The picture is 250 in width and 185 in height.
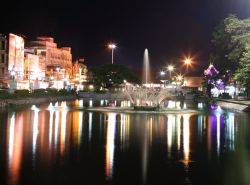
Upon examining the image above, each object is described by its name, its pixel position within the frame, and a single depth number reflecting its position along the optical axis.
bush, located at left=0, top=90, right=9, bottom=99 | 51.22
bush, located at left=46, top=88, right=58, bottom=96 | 79.40
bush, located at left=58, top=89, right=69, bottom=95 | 89.66
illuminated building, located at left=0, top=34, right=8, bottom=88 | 92.00
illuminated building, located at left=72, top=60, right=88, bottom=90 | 166.02
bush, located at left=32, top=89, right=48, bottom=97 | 67.40
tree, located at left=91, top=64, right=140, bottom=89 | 112.00
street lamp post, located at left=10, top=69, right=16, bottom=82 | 93.81
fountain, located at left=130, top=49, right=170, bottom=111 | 43.53
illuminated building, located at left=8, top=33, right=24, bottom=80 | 94.94
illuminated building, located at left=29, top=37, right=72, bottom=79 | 138.88
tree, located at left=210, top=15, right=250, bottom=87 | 50.81
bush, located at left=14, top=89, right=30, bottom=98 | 57.62
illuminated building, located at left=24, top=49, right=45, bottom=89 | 112.69
